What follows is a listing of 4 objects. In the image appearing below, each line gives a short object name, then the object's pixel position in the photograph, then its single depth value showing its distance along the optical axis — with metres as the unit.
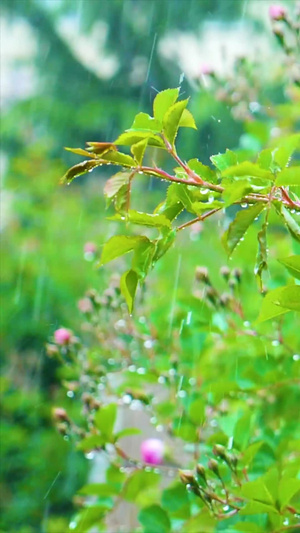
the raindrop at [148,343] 2.13
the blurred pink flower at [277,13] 2.20
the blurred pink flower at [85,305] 2.24
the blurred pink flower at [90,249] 2.33
